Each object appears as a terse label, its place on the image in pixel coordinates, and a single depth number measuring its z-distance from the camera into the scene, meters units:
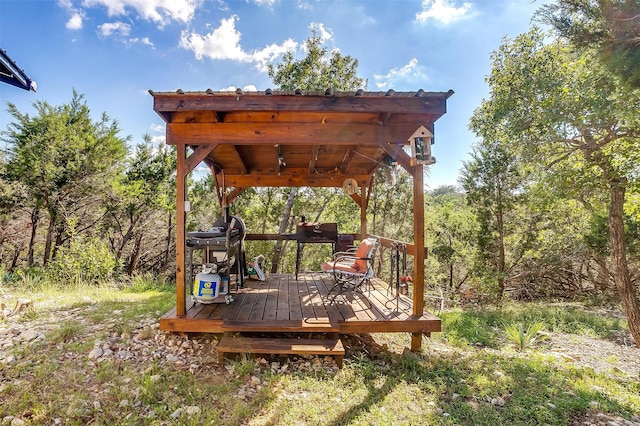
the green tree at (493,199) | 10.09
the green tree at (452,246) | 11.69
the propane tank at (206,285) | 3.75
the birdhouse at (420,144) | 3.45
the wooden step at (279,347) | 3.00
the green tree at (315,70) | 10.44
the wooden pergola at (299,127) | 3.22
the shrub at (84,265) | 6.29
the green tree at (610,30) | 2.22
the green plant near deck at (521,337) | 4.59
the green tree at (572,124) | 4.34
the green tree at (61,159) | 7.74
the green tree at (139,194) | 8.96
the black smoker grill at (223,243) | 3.78
